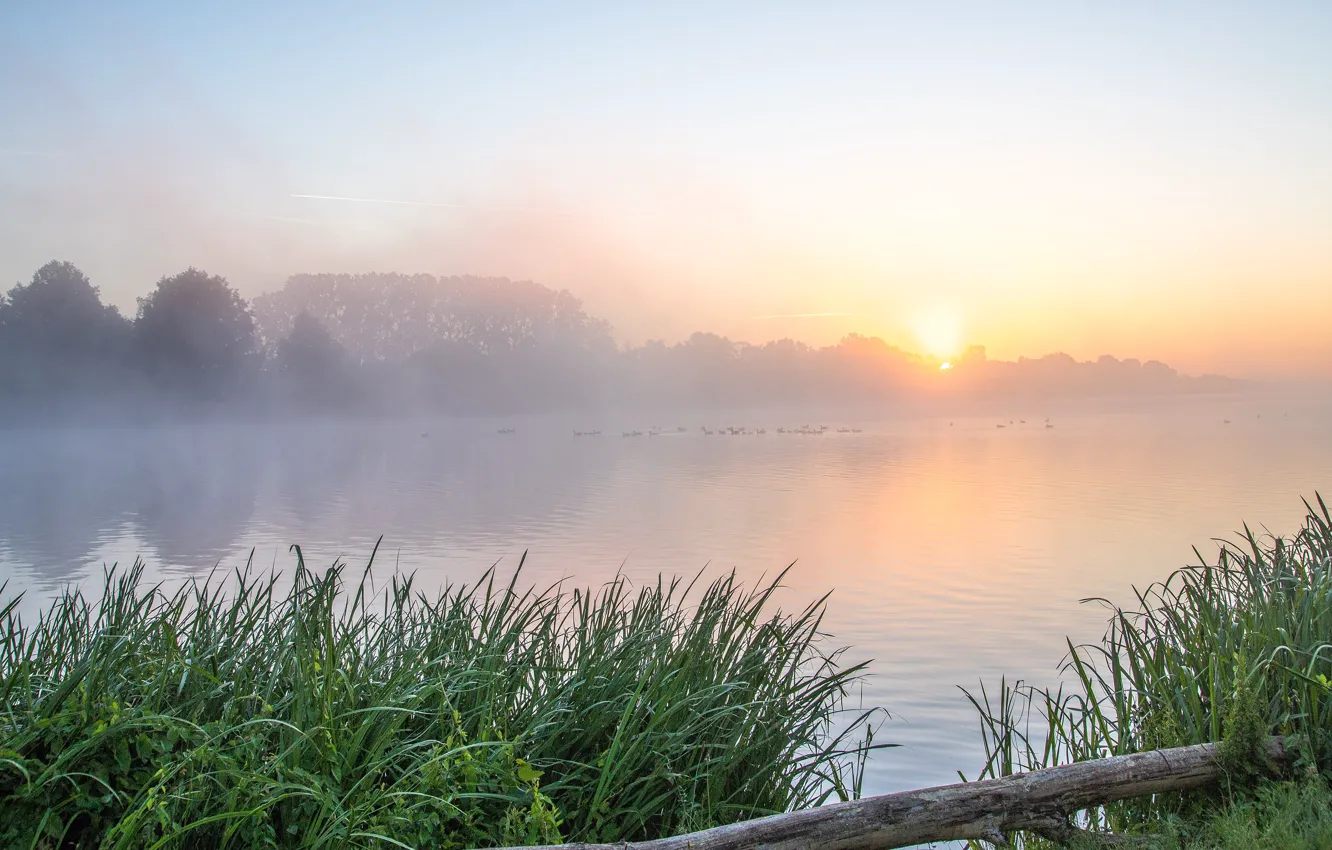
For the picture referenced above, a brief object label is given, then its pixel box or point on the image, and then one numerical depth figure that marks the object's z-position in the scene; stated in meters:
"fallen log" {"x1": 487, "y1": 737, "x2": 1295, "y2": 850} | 2.86
